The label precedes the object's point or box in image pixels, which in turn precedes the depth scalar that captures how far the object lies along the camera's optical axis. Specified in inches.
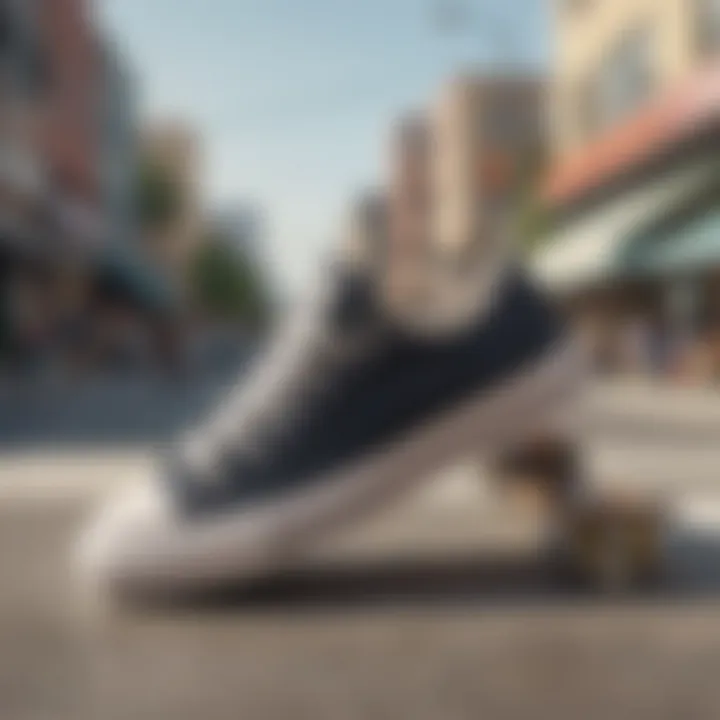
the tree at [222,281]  2522.1
